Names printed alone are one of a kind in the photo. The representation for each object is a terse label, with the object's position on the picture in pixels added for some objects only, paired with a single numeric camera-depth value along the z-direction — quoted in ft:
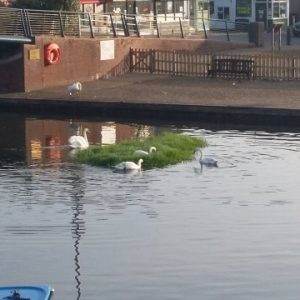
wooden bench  147.54
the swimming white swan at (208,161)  91.76
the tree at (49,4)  153.48
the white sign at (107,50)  147.54
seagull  128.98
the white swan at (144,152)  93.30
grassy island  92.84
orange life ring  136.87
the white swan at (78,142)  99.91
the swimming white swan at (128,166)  89.71
